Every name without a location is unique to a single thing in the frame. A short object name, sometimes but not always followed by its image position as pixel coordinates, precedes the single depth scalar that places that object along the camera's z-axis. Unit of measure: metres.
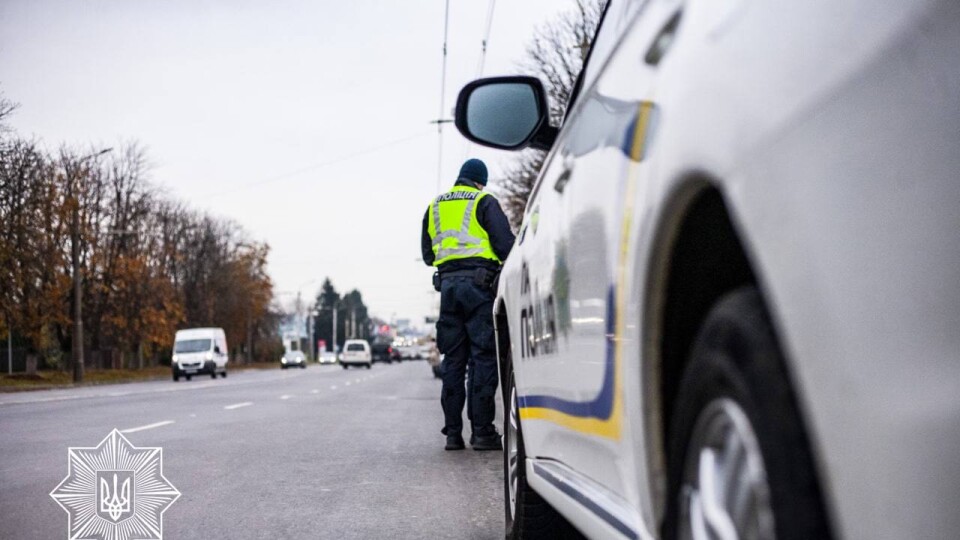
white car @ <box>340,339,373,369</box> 71.62
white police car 1.22
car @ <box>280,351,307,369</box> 83.00
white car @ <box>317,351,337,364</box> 108.06
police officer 7.77
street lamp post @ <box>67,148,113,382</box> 38.06
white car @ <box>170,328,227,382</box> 46.84
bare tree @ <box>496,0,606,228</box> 30.41
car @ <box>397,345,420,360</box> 119.86
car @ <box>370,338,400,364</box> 95.44
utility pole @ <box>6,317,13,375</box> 58.15
